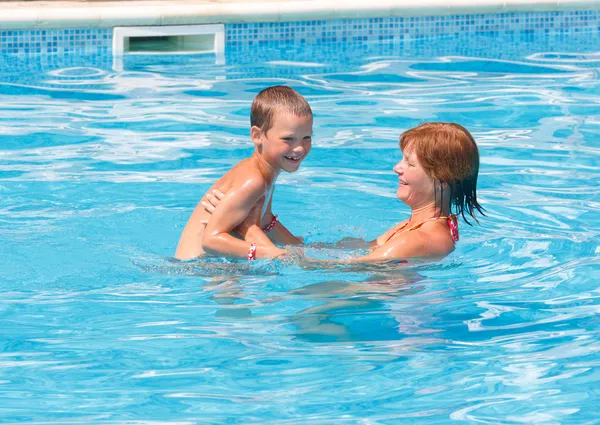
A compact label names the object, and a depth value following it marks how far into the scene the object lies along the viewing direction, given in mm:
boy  9602
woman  9328
